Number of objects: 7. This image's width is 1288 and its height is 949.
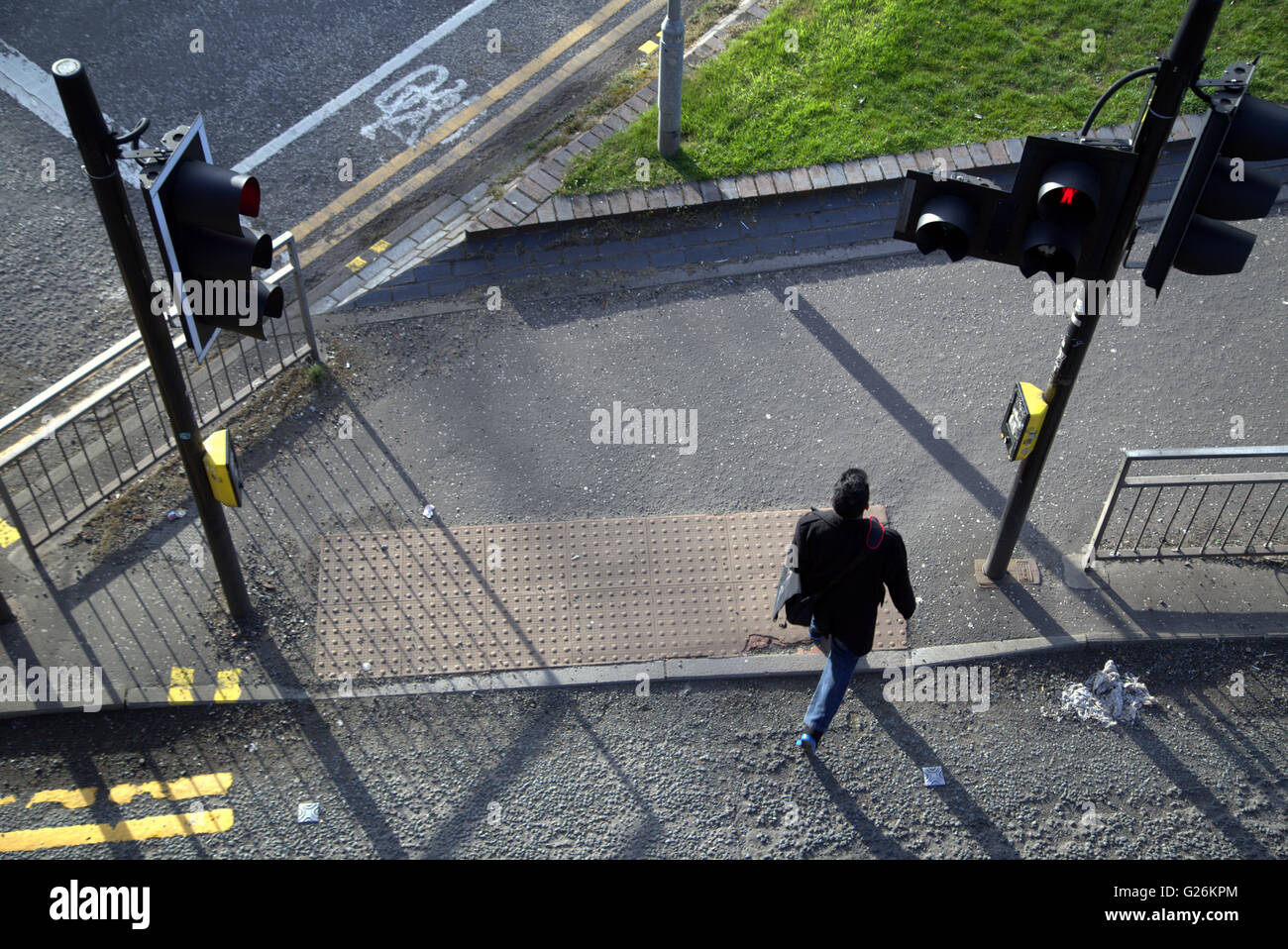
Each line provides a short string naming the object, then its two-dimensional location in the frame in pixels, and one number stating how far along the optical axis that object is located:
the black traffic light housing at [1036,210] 5.30
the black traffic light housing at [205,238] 5.02
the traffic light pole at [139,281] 4.91
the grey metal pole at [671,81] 9.17
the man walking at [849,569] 6.08
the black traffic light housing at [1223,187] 5.08
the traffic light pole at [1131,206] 5.13
